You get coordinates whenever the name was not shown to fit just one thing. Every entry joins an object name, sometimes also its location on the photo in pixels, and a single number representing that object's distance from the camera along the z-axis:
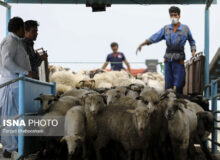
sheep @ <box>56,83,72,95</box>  17.65
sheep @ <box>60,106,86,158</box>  9.84
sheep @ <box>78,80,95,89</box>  19.24
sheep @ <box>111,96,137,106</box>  11.74
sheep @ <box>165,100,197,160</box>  10.59
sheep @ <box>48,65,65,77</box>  23.79
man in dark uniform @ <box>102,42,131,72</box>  23.32
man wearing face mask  15.27
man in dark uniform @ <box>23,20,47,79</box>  12.02
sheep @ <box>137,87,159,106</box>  10.60
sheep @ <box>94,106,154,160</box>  9.99
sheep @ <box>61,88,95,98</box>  14.30
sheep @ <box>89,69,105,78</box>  23.69
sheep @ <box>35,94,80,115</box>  11.74
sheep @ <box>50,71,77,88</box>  19.87
